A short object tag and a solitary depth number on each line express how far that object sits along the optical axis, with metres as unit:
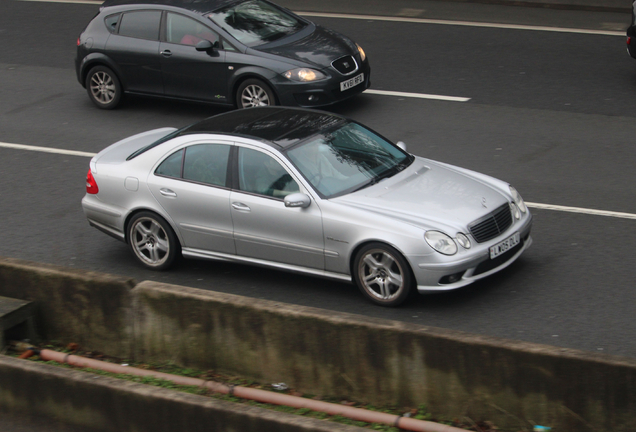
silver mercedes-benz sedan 14.95
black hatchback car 24.95
